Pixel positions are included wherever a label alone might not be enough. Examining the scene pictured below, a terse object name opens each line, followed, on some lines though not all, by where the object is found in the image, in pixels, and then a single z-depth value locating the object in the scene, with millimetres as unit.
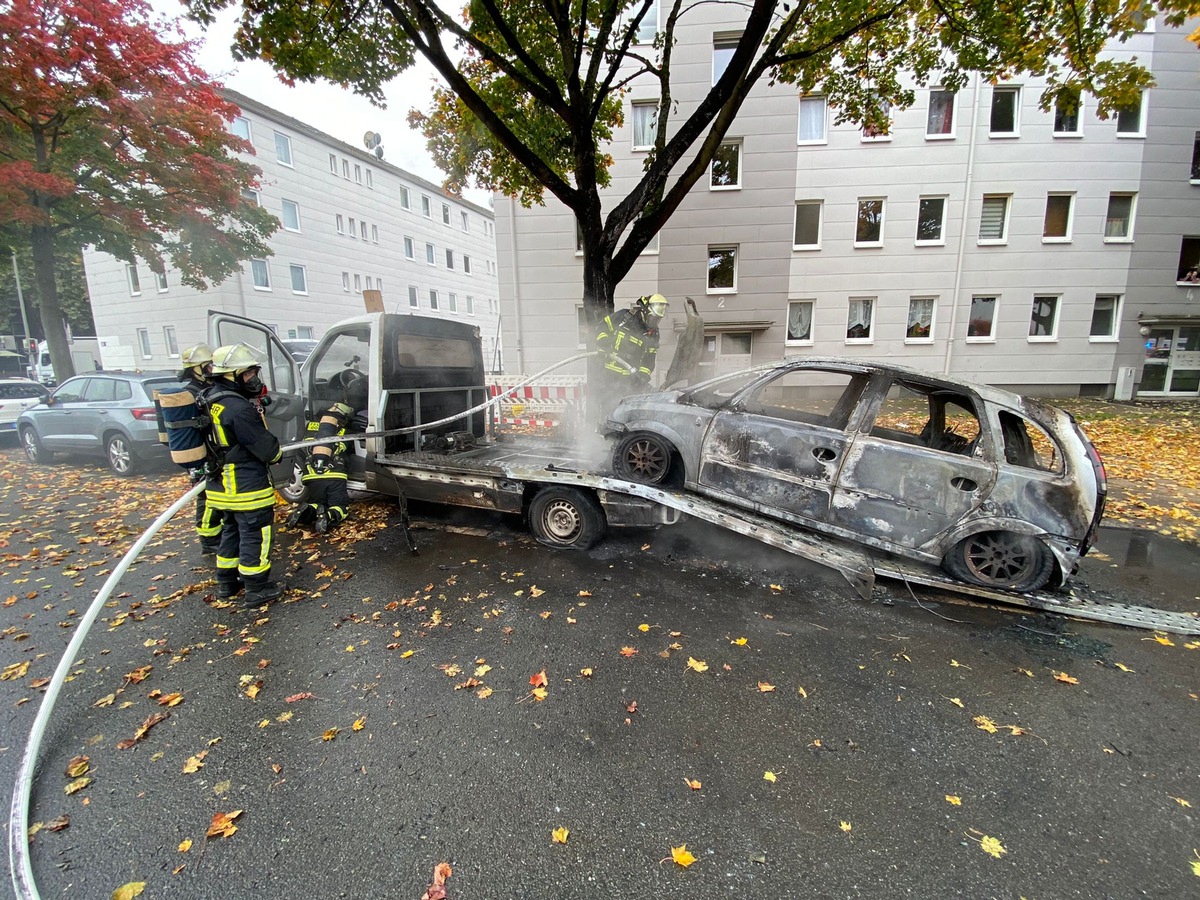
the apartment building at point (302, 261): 22516
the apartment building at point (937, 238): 15508
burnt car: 3691
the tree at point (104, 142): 10133
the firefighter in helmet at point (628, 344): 6203
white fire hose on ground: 1888
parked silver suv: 7902
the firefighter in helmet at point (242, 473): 3848
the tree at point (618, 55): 6773
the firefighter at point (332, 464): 5426
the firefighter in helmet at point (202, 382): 4684
